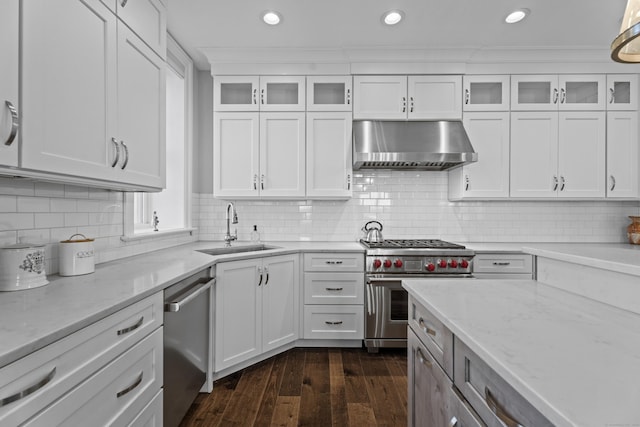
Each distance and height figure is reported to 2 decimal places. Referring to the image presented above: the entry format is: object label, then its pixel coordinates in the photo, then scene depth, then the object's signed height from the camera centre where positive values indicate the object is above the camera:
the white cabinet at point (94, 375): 0.79 -0.51
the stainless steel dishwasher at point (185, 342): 1.59 -0.75
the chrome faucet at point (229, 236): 3.02 -0.24
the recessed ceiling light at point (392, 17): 2.53 +1.60
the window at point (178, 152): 3.12 +0.60
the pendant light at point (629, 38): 0.98 +0.60
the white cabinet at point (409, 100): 3.20 +1.14
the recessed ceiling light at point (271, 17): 2.53 +1.58
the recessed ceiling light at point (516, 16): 2.53 +1.62
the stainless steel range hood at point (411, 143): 2.98 +0.68
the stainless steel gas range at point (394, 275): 2.88 -0.56
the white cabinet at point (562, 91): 3.20 +1.25
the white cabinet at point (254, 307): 2.33 -0.77
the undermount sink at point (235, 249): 2.81 -0.35
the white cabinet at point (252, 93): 3.18 +1.20
